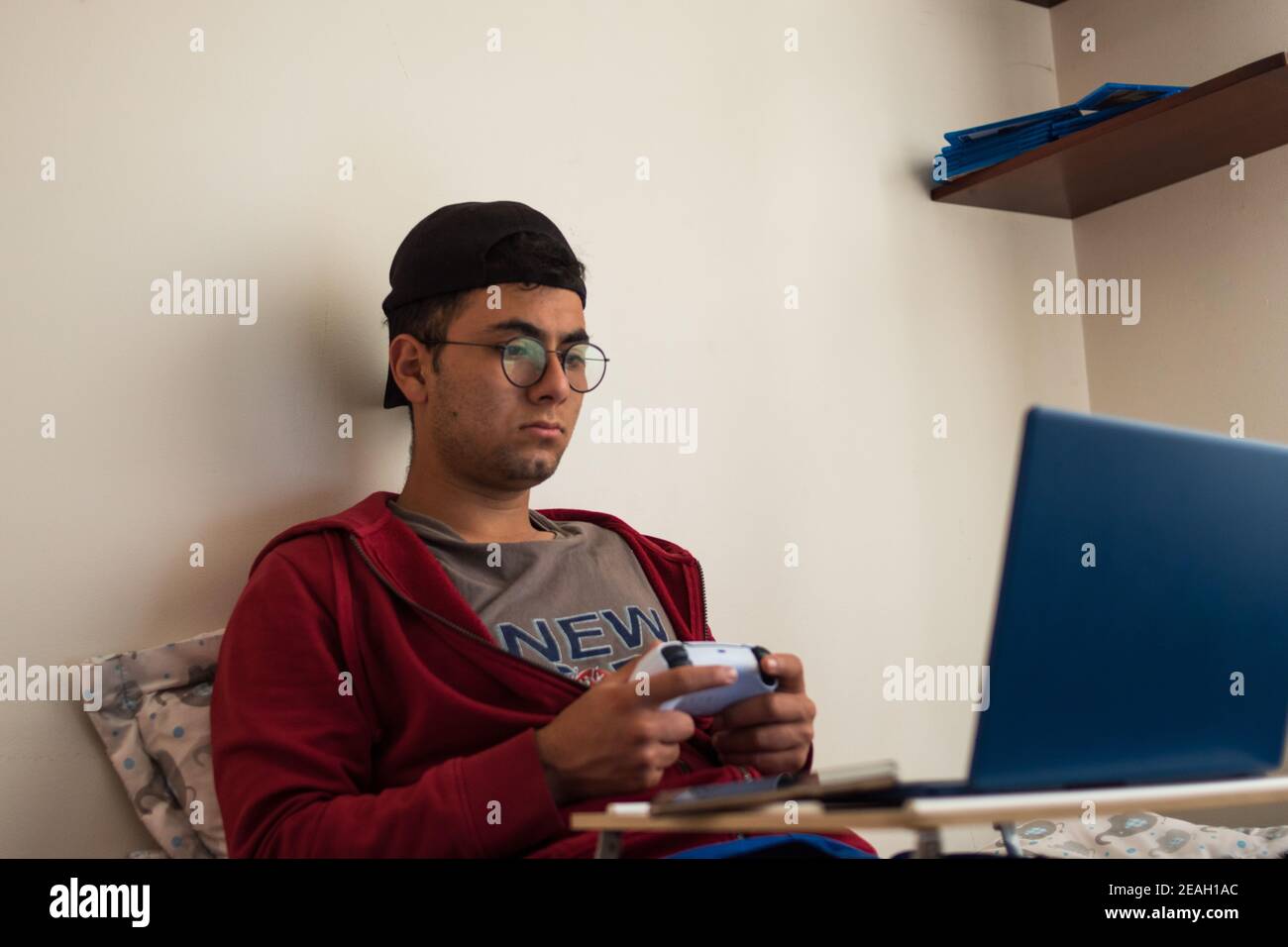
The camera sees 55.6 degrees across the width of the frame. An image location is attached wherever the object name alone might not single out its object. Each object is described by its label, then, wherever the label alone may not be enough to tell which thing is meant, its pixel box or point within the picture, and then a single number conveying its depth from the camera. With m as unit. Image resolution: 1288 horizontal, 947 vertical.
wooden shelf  2.01
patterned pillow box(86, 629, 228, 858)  1.40
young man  1.14
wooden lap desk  0.76
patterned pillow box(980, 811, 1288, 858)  1.63
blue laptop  0.83
